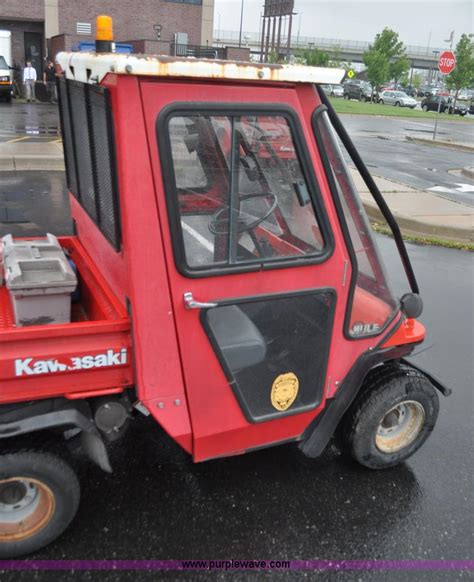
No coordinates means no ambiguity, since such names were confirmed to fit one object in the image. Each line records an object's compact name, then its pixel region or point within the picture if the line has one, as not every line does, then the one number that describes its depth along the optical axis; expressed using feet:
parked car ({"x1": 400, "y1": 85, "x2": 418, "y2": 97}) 223.92
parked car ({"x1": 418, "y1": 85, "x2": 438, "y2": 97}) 223.92
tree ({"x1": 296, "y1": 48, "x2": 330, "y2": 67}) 176.96
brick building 93.45
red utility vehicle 6.95
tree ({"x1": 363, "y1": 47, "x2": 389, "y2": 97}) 168.14
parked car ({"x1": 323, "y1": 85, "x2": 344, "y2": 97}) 159.53
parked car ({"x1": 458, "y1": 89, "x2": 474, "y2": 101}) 193.36
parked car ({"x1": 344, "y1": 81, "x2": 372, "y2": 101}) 166.81
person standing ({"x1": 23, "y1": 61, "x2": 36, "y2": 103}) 78.95
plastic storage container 7.78
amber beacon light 7.70
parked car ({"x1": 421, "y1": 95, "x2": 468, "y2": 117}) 137.65
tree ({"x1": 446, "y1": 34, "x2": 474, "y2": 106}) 142.92
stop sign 60.54
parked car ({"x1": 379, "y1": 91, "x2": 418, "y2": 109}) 154.61
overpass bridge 313.32
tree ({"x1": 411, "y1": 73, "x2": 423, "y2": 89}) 305.92
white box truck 75.46
